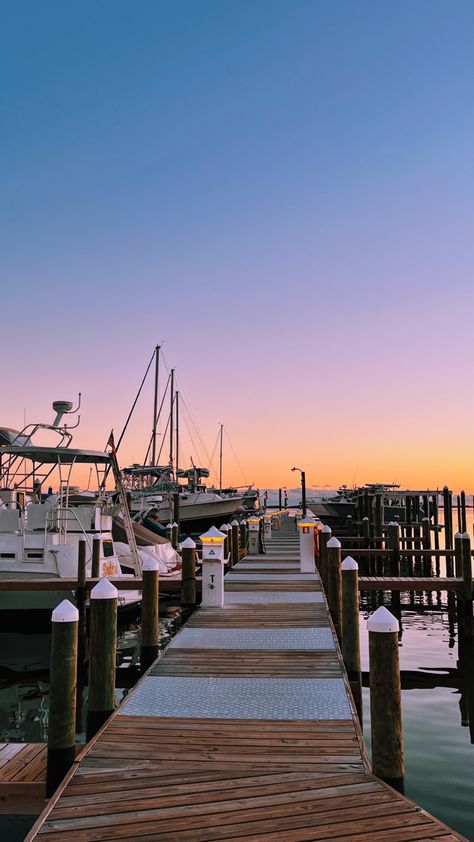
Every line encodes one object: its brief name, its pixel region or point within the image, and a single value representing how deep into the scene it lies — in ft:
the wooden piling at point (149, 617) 37.45
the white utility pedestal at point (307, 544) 62.54
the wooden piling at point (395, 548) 82.64
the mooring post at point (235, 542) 73.97
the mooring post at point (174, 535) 112.36
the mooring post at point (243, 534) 96.83
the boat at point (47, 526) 60.70
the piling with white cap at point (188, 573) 48.01
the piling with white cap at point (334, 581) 42.16
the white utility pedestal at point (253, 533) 89.74
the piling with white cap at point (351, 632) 33.06
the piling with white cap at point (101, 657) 25.35
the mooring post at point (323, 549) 58.34
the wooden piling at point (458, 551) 63.58
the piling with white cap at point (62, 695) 20.75
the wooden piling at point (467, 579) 56.65
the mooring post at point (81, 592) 51.47
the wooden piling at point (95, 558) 58.13
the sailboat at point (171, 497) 179.11
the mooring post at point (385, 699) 18.76
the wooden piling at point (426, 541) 109.70
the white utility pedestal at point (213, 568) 42.37
